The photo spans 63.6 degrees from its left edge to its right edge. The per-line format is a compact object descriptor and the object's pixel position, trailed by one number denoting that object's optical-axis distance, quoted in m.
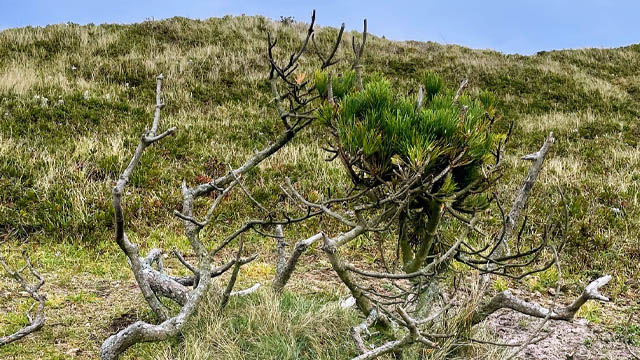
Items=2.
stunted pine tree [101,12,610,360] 3.00
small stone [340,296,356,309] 4.33
